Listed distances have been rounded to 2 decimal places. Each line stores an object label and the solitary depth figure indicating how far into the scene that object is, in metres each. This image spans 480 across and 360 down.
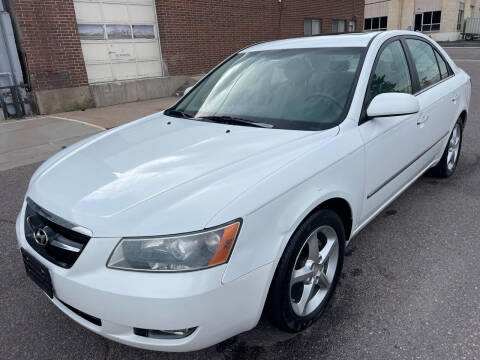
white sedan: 1.72
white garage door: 10.16
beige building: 40.62
